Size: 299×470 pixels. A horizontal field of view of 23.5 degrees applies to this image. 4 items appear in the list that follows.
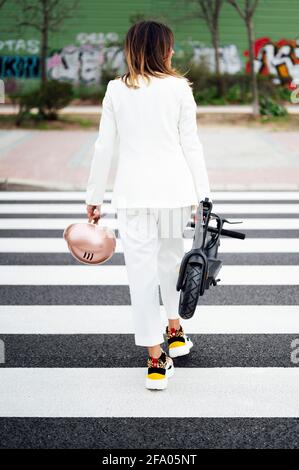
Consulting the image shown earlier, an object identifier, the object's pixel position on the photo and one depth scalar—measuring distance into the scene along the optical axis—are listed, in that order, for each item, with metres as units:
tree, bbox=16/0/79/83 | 21.02
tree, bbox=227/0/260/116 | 18.94
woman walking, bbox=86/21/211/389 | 3.39
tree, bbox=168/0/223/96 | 22.20
